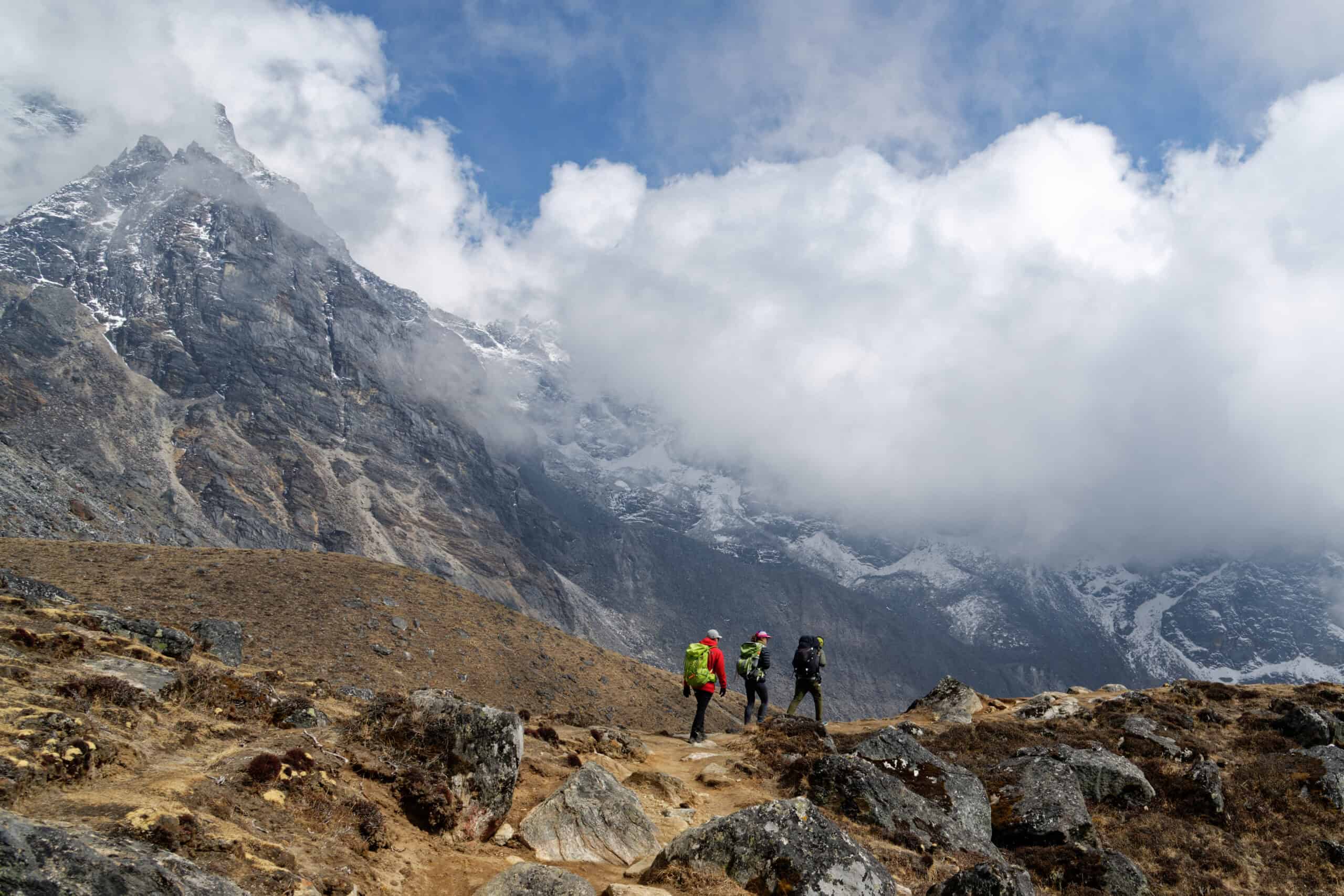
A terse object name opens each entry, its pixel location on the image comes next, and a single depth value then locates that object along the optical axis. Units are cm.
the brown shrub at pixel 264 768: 1094
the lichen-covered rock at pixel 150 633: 1847
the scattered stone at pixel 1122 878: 1465
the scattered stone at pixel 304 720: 1481
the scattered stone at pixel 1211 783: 1912
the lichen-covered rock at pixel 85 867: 614
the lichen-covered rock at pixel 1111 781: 1966
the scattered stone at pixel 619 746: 2138
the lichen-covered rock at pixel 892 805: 1656
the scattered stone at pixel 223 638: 2650
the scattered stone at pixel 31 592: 1994
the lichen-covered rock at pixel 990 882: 1107
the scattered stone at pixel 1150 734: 2270
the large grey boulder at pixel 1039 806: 1700
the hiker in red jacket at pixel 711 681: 2396
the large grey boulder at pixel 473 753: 1320
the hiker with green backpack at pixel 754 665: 2705
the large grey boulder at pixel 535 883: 1019
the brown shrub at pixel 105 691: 1207
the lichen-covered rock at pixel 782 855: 1139
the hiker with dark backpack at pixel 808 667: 2716
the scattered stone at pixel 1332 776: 1942
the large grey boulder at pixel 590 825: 1321
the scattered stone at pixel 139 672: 1381
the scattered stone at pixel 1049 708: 2884
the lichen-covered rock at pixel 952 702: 2895
